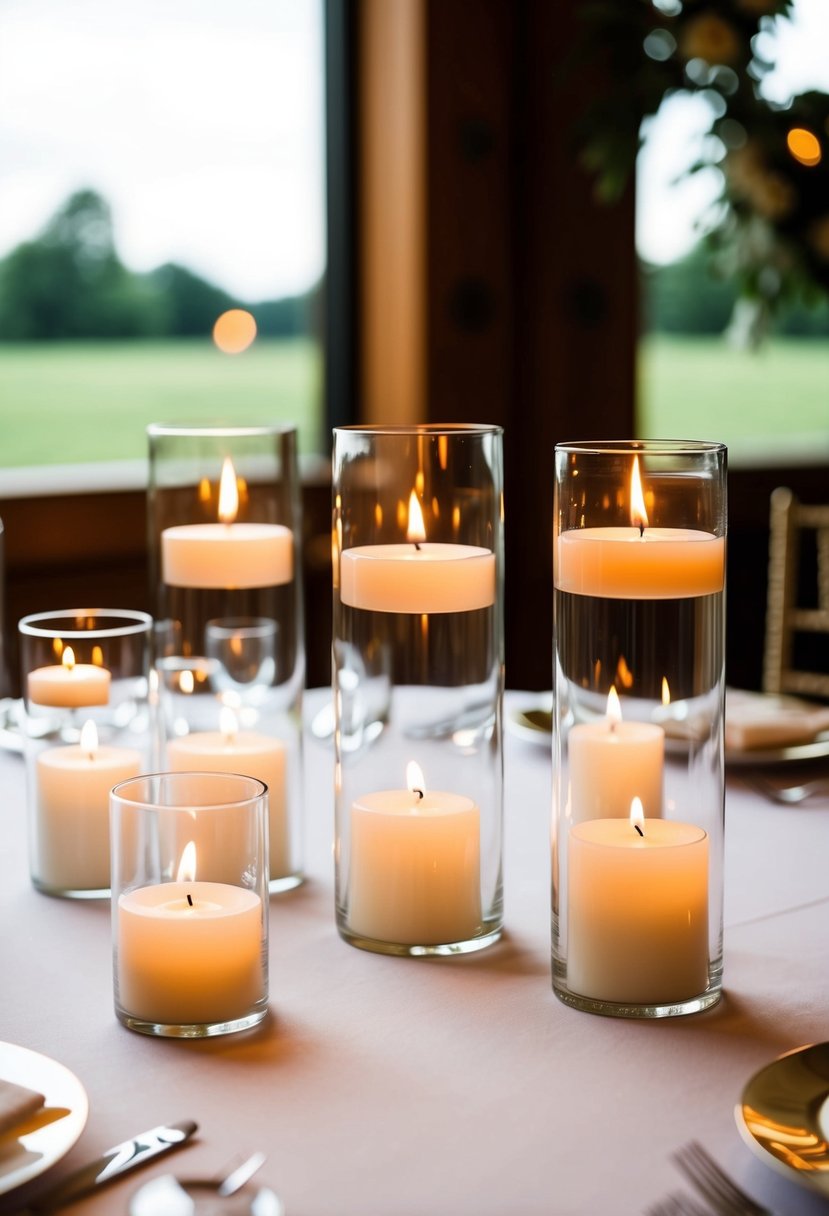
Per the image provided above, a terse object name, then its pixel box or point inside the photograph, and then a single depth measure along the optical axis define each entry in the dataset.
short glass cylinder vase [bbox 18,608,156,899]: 1.02
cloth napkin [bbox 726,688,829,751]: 1.34
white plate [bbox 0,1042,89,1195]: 0.61
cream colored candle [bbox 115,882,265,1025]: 0.78
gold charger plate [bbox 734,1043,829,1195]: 0.61
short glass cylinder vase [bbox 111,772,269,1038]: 0.78
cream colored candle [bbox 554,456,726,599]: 0.80
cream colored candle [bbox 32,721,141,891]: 1.02
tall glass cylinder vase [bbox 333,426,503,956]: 0.90
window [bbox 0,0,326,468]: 2.64
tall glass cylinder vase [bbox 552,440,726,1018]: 0.80
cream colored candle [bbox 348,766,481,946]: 0.90
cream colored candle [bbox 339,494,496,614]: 0.89
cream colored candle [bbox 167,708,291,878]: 1.03
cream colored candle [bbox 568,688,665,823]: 0.82
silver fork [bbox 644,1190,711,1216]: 0.60
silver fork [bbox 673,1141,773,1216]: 0.60
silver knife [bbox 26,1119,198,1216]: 0.61
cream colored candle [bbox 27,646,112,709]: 1.03
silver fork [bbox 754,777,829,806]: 1.24
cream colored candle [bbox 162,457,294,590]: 1.06
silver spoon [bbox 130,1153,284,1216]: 0.60
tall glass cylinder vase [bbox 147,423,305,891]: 1.06
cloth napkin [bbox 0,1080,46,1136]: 0.64
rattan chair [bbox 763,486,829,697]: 2.08
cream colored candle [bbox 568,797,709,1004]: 0.80
